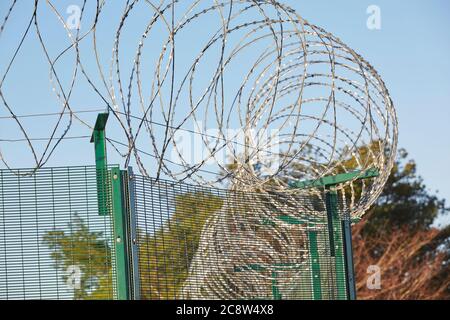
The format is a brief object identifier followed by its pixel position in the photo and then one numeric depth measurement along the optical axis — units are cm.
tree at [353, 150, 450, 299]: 4194
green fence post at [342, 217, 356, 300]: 1484
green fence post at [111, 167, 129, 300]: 1104
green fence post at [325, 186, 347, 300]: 1471
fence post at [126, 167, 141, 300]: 1112
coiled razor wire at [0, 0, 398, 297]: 1163
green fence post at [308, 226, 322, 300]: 1429
